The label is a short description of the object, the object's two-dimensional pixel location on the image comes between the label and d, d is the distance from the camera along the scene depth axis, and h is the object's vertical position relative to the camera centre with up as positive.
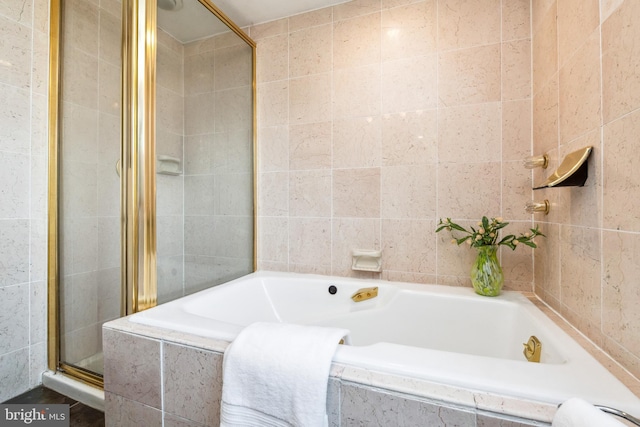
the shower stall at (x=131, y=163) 1.14 +0.24
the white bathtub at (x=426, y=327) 0.61 -0.39
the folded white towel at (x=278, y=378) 0.67 -0.41
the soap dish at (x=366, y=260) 1.56 -0.26
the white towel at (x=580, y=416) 0.44 -0.33
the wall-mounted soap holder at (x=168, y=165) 1.21 +0.22
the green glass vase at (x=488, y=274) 1.27 -0.27
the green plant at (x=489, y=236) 1.27 -0.10
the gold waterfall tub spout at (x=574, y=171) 0.83 +0.13
